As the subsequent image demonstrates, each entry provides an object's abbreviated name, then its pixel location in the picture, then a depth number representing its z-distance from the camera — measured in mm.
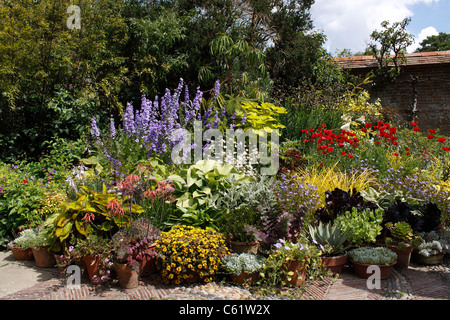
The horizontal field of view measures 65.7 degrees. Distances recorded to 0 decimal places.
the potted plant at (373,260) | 3316
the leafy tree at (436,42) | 34188
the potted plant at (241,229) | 3535
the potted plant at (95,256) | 3168
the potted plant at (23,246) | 3783
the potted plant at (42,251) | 3648
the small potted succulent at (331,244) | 3436
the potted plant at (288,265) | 3143
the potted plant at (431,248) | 3682
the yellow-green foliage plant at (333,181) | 4363
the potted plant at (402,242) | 3615
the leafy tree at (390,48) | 10820
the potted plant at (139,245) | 3104
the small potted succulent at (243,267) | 3143
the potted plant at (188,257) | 3113
